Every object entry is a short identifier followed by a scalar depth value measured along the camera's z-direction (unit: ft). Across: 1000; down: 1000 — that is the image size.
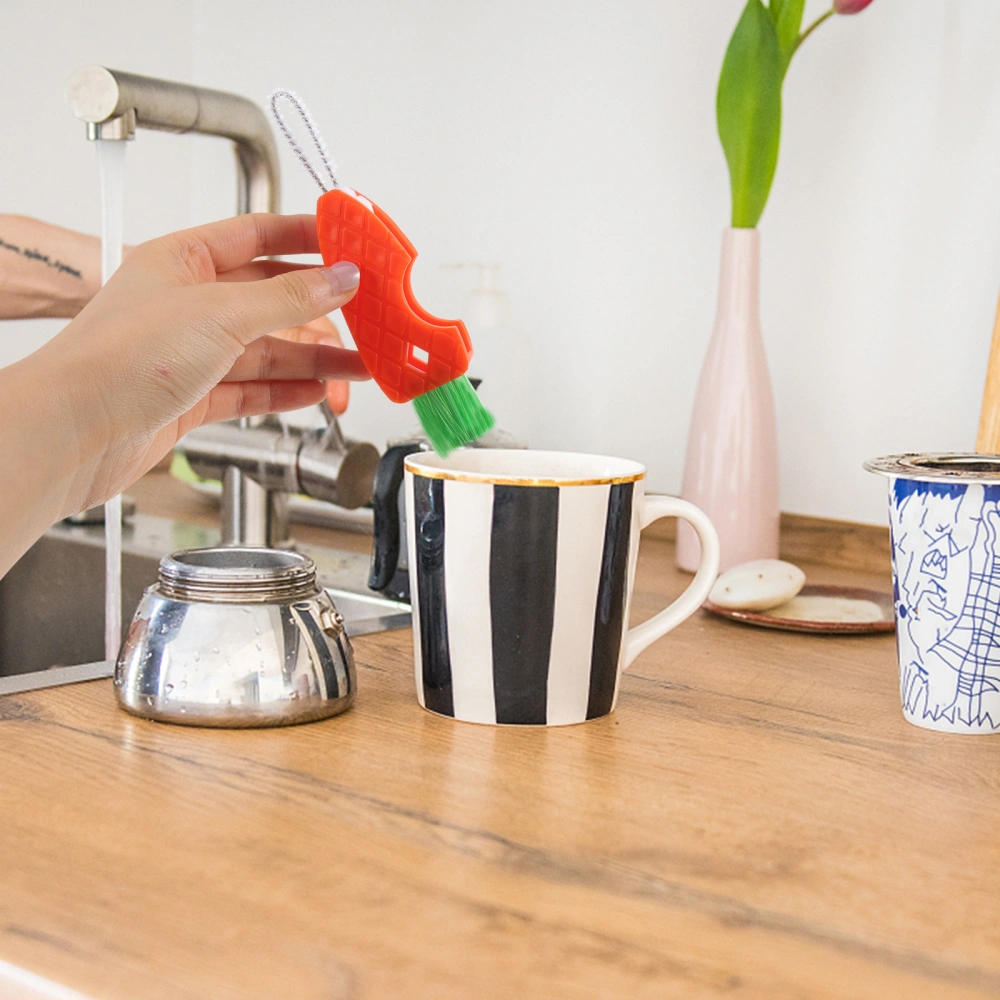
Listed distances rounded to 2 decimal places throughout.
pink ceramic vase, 3.23
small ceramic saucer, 2.66
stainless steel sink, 3.60
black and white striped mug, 1.89
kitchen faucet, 2.75
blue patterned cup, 1.90
